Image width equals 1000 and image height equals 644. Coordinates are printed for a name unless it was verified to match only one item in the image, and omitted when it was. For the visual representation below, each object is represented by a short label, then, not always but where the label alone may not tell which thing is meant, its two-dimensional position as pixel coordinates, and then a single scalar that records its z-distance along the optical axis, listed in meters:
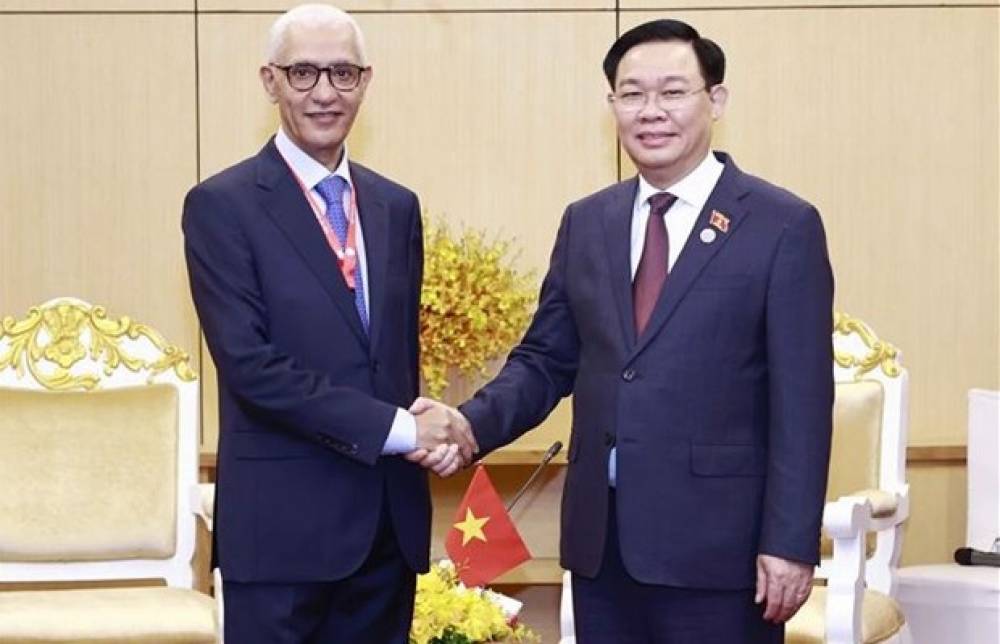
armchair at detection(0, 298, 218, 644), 4.54
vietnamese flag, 4.14
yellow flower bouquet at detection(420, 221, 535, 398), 4.79
